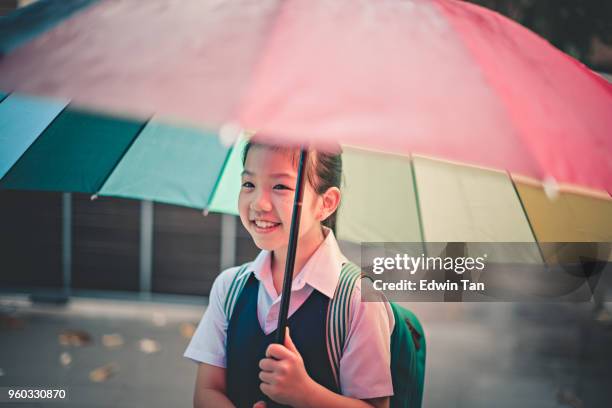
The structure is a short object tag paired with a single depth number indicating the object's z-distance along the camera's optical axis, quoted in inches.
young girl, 75.8
